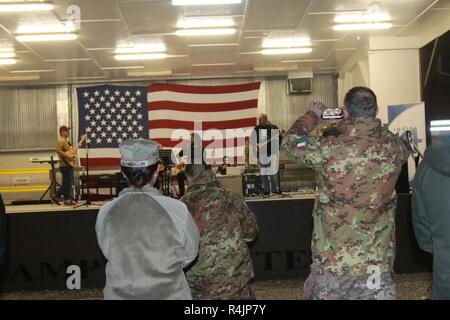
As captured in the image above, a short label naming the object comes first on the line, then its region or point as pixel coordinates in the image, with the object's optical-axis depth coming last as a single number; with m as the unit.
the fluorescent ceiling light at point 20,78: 12.10
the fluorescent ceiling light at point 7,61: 10.47
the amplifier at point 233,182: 10.05
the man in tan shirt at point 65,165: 9.16
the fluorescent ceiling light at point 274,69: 12.24
